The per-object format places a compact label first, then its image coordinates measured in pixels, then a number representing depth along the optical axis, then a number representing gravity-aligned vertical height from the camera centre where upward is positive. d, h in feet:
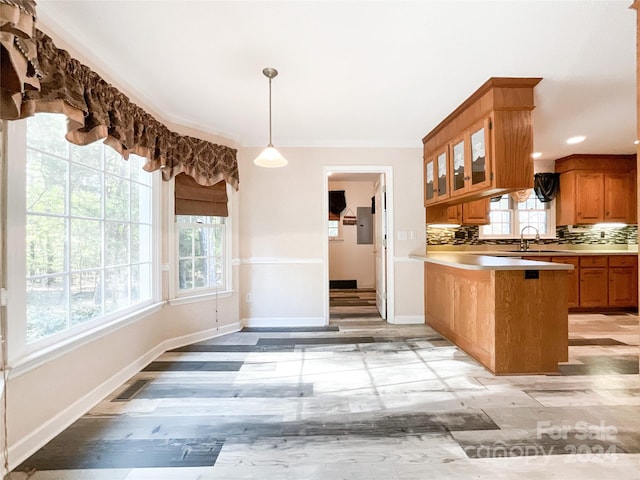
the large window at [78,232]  5.65 +0.31
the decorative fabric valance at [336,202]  22.00 +2.98
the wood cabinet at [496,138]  7.98 +2.89
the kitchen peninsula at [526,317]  8.02 -2.02
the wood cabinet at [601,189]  15.33 +2.62
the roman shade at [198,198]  10.32 +1.67
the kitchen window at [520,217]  16.58 +1.33
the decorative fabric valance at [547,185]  16.17 +2.99
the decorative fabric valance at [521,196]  15.72 +2.36
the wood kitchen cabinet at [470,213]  14.56 +1.40
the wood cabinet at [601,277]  14.61 -1.77
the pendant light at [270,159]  8.11 +2.29
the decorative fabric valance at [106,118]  5.13 +2.85
